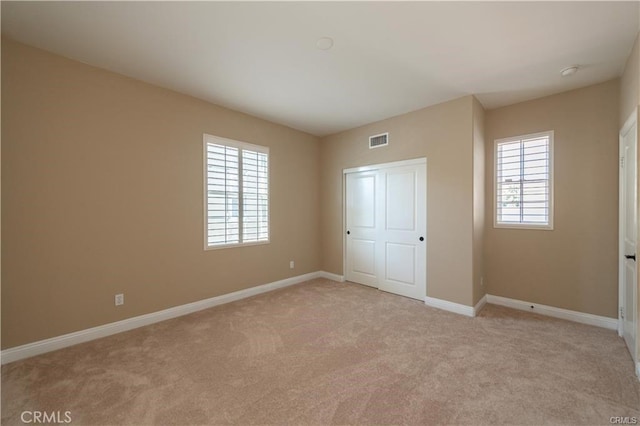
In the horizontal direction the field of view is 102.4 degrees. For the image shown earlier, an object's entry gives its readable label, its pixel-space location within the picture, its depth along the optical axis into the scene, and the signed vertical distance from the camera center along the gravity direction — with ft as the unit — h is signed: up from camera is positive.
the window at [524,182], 11.54 +1.40
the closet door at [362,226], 15.37 -0.90
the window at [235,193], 12.51 +0.99
